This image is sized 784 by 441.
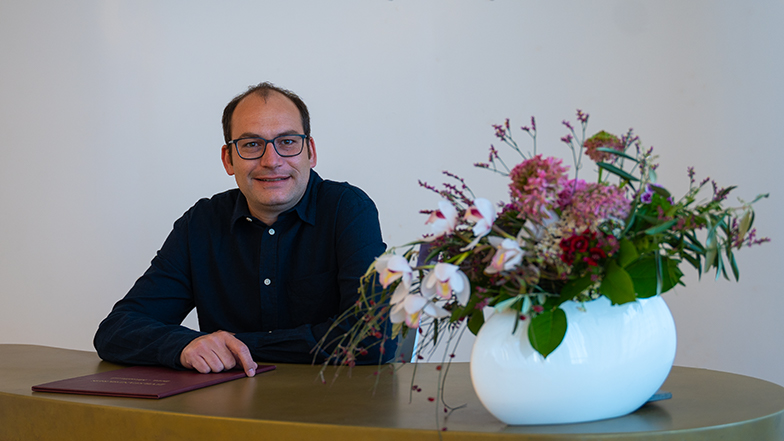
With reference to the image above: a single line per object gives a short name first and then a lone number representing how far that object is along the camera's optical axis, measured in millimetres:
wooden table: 896
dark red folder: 1248
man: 2104
